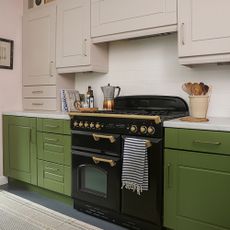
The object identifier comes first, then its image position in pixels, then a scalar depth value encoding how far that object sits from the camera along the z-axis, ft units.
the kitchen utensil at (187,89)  6.72
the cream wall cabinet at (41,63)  9.86
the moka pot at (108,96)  8.90
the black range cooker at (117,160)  6.31
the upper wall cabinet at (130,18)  6.99
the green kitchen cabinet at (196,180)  5.48
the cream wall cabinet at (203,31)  6.22
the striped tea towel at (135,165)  6.30
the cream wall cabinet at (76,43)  8.76
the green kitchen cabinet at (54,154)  8.20
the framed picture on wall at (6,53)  10.25
